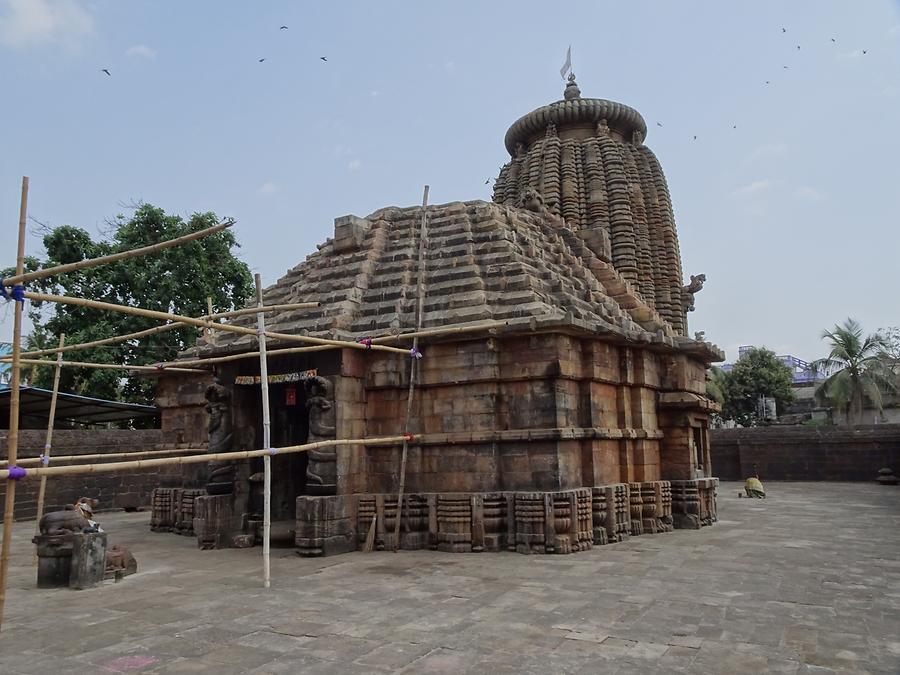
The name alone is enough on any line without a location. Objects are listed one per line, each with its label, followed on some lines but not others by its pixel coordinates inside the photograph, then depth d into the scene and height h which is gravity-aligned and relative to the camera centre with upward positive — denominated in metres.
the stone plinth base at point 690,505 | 14.11 -1.36
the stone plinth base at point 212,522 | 12.24 -1.34
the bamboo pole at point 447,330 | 11.22 +1.96
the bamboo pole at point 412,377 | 11.33 +1.23
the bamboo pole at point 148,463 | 5.77 -0.13
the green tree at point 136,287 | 26.64 +6.81
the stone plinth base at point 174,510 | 15.16 -1.41
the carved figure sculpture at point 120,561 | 9.47 -1.60
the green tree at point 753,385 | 48.22 +4.07
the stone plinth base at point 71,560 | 8.97 -1.48
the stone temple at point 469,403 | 11.30 +0.82
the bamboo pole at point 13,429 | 5.39 +0.20
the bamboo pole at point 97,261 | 5.56 +1.75
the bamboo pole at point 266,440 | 8.66 +0.12
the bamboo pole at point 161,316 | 6.32 +1.54
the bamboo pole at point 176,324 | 9.01 +1.96
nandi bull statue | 9.29 -0.99
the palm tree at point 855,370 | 37.16 +3.85
